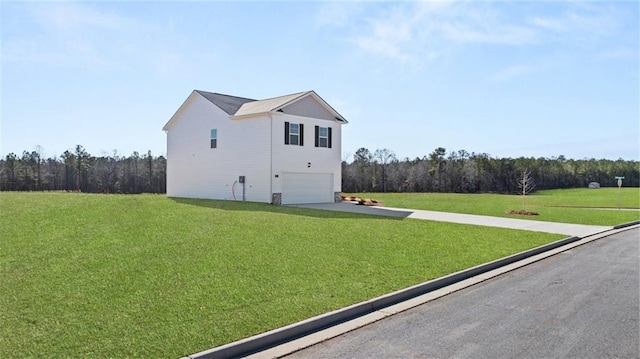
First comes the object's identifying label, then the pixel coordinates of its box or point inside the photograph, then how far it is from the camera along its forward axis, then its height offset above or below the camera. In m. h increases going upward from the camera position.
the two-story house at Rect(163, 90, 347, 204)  20.00 +1.84
